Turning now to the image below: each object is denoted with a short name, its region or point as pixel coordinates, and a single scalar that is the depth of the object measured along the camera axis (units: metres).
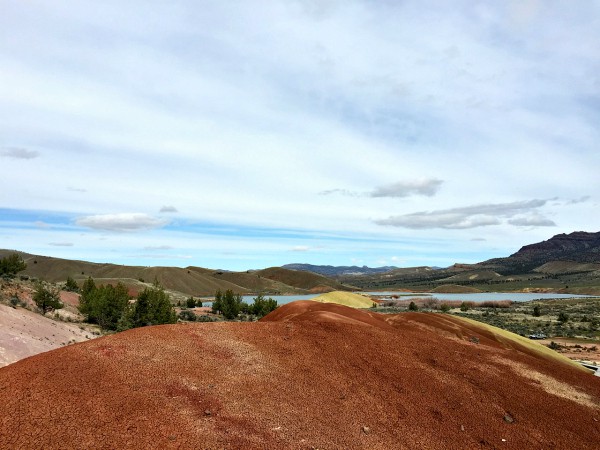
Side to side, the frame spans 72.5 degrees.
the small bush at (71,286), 75.53
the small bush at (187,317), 57.12
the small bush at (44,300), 43.41
